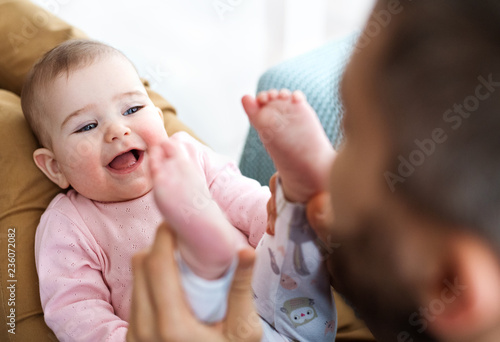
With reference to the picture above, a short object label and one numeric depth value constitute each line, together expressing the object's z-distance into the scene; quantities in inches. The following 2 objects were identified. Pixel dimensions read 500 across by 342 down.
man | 18.4
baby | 28.5
